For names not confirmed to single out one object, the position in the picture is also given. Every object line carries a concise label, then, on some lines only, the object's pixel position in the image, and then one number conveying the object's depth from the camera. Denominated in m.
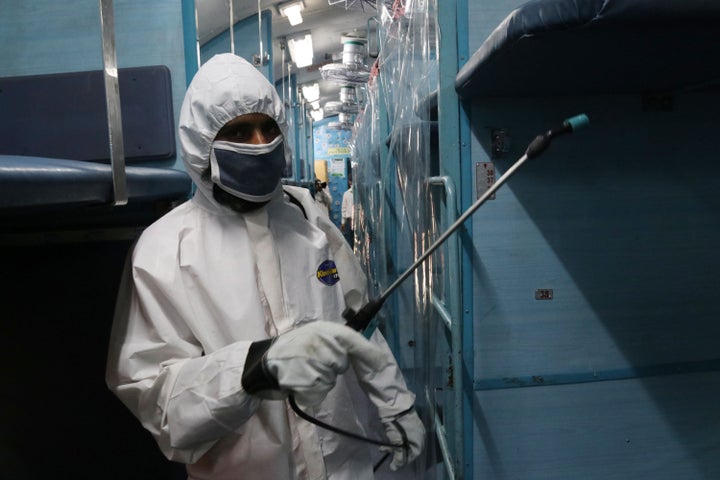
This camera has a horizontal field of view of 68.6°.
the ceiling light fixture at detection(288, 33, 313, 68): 7.44
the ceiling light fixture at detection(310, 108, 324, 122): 14.05
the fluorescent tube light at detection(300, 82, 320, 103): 11.10
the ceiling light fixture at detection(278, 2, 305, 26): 6.14
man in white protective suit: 1.18
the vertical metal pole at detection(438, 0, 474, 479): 1.82
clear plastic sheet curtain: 2.12
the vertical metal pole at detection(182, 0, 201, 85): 2.17
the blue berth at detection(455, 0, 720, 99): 1.06
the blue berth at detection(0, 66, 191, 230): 2.11
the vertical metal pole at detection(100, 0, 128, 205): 1.15
